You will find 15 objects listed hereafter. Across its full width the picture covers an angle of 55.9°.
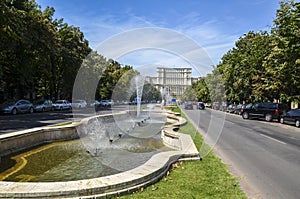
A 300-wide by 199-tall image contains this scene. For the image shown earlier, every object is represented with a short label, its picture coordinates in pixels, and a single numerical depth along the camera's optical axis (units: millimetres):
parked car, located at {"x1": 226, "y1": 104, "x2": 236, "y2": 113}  45656
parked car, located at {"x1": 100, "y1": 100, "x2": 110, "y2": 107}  66088
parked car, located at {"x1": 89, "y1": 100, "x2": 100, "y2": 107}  59400
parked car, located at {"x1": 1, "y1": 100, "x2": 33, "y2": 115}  28723
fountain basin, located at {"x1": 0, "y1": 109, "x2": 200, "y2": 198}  4962
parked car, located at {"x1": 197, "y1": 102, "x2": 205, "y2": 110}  59769
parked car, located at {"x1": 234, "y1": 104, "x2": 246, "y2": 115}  41750
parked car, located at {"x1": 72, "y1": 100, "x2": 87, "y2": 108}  50012
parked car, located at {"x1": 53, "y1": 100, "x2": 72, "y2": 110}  41094
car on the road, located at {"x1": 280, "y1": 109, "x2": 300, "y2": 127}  24138
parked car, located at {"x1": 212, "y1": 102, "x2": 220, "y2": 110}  63944
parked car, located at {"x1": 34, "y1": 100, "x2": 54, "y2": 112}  35469
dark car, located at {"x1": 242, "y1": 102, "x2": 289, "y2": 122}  28881
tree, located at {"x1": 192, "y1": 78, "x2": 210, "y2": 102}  80062
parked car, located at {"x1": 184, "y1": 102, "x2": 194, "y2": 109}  58050
